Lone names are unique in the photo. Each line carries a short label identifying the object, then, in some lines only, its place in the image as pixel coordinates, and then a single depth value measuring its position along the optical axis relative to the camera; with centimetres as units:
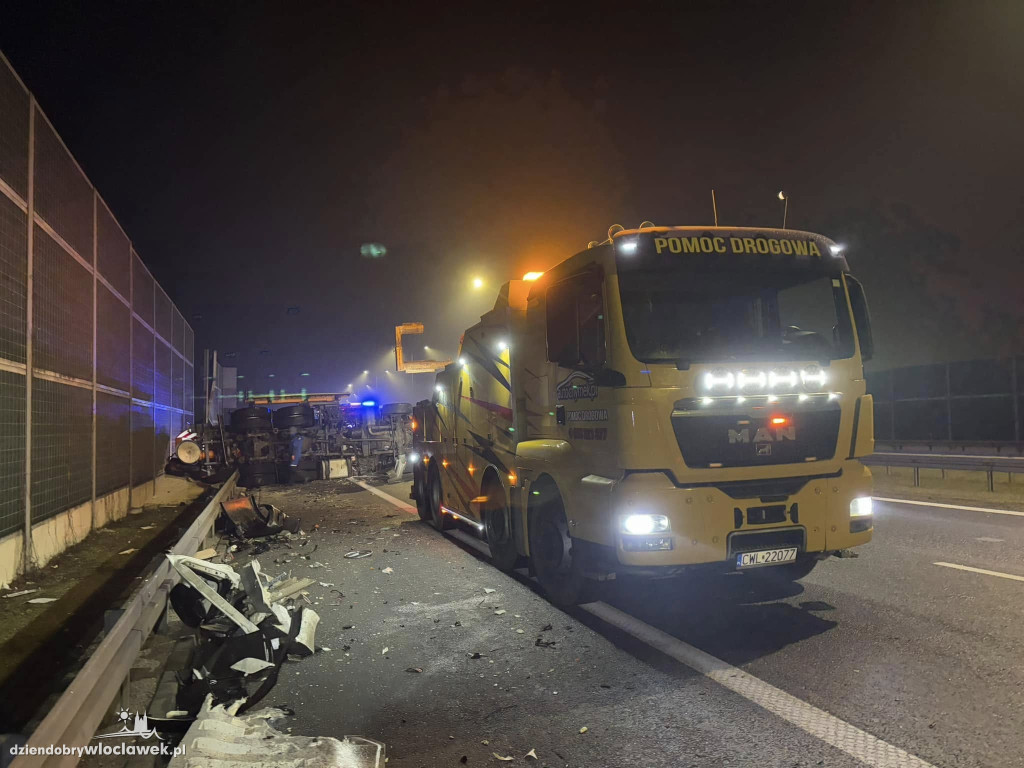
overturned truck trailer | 2200
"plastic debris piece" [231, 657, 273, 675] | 456
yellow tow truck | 530
